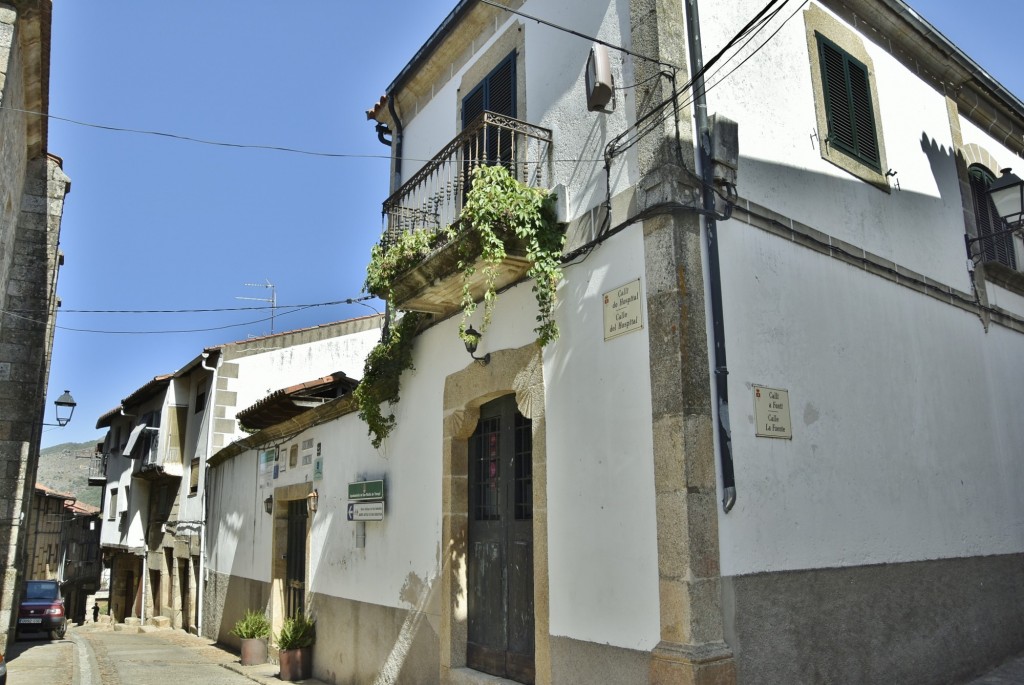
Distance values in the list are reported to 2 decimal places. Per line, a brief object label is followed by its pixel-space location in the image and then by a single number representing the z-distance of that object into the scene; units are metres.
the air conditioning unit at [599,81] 5.85
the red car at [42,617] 17.61
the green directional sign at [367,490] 8.61
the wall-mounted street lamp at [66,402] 16.59
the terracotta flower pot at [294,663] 9.97
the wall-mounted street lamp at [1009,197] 7.38
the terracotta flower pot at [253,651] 11.33
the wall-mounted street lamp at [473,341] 6.97
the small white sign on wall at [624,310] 5.45
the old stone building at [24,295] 10.79
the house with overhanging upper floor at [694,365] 5.19
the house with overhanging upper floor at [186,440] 17.84
